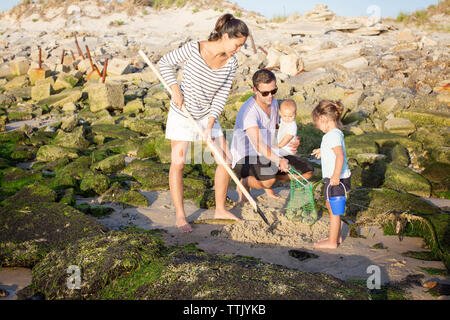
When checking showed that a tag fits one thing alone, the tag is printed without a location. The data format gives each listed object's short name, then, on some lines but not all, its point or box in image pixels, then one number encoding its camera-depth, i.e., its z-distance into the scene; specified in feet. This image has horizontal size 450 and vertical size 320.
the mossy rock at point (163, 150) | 22.34
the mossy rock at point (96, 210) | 14.84
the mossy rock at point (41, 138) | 26.12
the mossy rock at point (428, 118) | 28.86
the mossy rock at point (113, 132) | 27.71
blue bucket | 12.29
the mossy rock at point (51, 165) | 21.01
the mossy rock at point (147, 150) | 23.64
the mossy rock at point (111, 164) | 20.79
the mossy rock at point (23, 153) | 23.21
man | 14.40
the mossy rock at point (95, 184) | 17.43
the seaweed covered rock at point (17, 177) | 18.13
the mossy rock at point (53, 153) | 22.68
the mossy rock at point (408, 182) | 18.04
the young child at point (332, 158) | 12.21
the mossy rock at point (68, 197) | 15.14
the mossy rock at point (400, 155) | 22.12
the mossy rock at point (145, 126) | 29.04
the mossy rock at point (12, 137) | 26.46
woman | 12.33
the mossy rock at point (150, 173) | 18.44
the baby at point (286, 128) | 15.44
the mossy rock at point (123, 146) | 24.85
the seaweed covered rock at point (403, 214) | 12.11
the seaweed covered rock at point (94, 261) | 8.42
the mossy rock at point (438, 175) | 18.61
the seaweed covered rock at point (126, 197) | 16.21
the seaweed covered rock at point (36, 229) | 10.76
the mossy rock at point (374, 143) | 23.18
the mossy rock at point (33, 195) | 13.50
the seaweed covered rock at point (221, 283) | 7.62
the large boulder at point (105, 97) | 35.86
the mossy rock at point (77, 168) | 19.47
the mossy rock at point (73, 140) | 25.20
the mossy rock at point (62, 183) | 17.46
